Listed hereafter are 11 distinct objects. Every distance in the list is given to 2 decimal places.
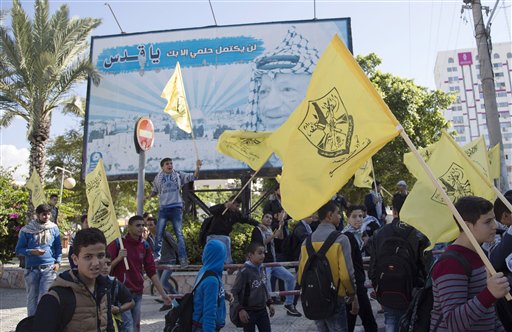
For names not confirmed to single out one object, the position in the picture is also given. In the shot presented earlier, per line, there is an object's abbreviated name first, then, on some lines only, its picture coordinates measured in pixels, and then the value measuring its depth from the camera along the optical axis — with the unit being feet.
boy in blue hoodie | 12.52
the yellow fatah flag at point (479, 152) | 19.76
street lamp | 67.05
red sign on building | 454.40
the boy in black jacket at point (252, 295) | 15.79
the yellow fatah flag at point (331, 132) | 10.32
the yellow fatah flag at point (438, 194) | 13.65
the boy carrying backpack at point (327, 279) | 13.71
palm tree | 54.80
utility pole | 37.68
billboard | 53.67
